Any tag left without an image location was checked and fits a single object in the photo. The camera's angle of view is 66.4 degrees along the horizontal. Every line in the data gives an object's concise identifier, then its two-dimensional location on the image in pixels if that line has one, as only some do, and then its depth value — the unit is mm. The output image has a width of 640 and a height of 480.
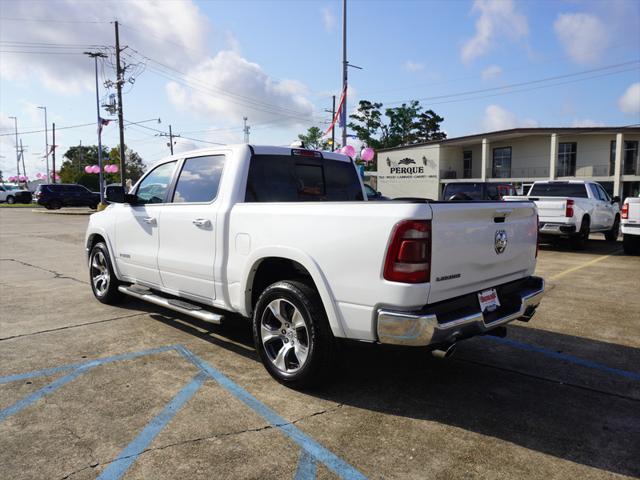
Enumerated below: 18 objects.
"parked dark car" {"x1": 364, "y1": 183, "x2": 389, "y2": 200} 16422
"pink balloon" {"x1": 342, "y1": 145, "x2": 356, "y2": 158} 21328
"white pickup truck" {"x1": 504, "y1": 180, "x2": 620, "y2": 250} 12078
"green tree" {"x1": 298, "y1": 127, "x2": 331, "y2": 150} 81444
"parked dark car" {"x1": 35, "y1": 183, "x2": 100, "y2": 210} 35062
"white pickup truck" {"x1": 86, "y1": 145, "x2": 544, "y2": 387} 3012
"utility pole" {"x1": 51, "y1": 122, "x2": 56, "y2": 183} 62759
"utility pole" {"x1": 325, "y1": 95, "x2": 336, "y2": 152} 24248
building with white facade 35188
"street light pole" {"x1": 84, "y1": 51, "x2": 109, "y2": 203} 35500
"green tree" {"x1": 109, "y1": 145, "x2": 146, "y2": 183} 82694
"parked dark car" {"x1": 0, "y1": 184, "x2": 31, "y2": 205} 47281
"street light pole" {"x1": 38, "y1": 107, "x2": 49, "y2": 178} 64106
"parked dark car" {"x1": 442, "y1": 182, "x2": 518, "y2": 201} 15994
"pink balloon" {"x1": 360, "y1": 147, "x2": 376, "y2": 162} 23073
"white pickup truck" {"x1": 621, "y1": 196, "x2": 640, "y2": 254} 11062
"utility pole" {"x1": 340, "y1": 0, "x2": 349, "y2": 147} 21906
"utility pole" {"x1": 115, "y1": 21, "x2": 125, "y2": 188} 30861
